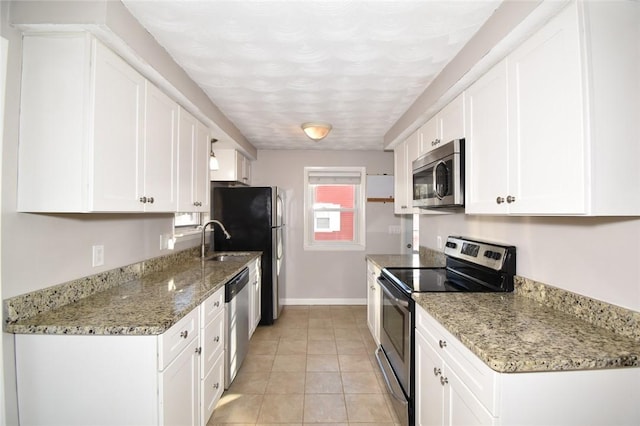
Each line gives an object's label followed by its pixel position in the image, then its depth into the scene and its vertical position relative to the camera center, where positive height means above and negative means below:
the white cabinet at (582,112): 1.09 +0.38
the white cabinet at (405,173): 2.95 +0.45
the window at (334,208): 4.68 +0.14
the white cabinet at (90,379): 1.30 -0.67
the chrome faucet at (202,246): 3.24 -0.31
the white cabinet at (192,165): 2.24 +0.41
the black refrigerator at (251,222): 3.74 -0.06
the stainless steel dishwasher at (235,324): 2.34 -0.86
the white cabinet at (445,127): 1.99 +0.64
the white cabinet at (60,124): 1.33 +0.39
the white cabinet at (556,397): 1.04 -0.60
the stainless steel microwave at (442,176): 1.96 +0.28
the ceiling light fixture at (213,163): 3.33 +0.57
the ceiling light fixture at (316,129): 3.09 +0.87
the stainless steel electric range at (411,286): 1.87 -0.44
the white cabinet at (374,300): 2.86 -0.79
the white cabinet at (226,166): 3.74 +0.61
